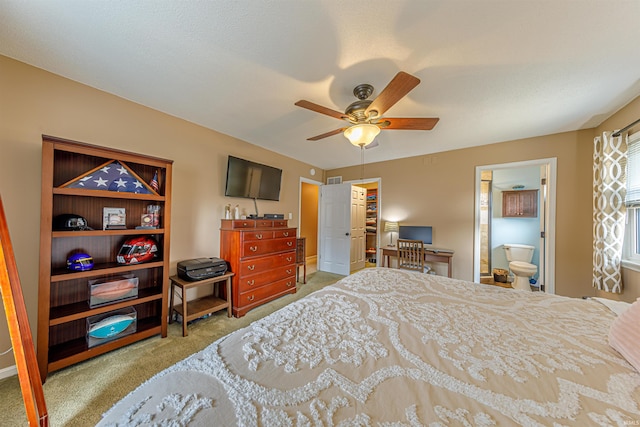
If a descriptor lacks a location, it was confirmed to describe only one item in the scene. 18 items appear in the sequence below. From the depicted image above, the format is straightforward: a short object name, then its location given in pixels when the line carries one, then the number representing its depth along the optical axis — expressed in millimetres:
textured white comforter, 574
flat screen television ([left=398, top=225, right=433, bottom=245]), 3885
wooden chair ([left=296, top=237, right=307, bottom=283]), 3997
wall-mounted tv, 3076
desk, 3404
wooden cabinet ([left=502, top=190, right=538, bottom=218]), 4207
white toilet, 3627
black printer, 2350
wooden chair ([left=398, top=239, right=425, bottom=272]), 3398
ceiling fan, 1778
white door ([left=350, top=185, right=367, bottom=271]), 4656
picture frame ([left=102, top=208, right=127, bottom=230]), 2033
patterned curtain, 2166
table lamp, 4210
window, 2027
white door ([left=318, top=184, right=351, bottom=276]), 4551
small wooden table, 2230
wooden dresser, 2715
